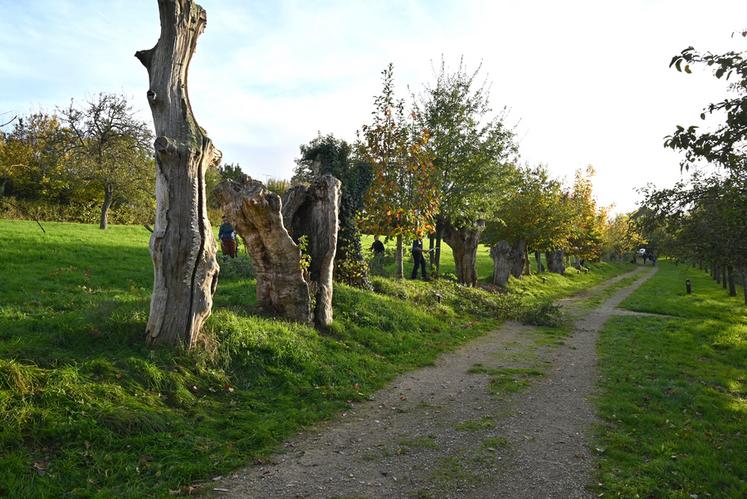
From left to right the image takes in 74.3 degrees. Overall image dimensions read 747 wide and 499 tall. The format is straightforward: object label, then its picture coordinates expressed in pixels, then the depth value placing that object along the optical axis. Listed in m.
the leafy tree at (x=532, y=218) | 30.31
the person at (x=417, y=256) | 21.94
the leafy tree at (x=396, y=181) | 18.25
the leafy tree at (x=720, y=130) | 6.38
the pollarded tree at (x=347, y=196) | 15.95
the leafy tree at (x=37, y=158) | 30.25
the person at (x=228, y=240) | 19.30
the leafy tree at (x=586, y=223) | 41.47
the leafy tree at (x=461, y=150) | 21.11
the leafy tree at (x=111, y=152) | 29.84
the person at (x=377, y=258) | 20.64
